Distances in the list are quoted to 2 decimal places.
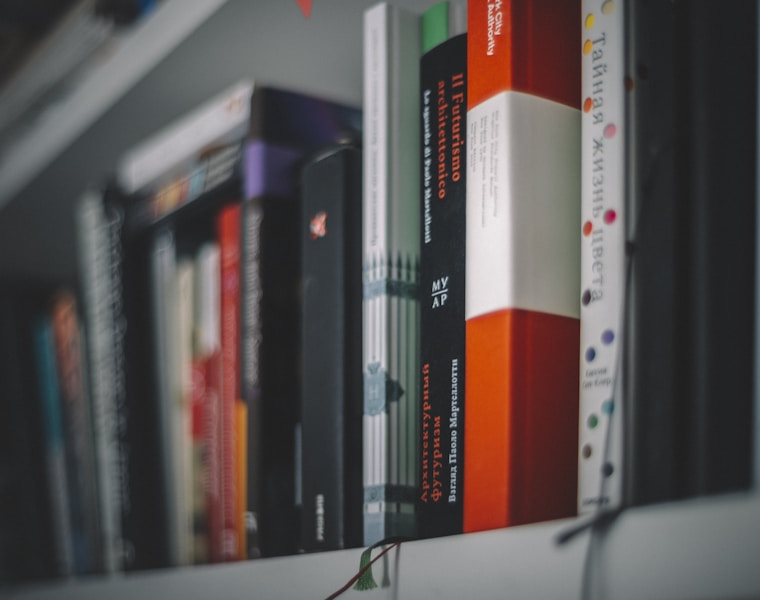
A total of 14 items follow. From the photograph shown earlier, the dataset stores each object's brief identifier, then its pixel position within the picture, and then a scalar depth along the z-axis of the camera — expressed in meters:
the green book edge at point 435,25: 0.60
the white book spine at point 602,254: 0.44
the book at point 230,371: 0.77
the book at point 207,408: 0.82
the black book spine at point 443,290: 0.52
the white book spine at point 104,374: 0.92
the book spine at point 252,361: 0.70
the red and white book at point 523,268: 0.47
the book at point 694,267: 0.39
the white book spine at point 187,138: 0.81
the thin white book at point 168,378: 0.90
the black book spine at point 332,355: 0.59
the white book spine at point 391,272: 0.57
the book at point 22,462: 1.12
